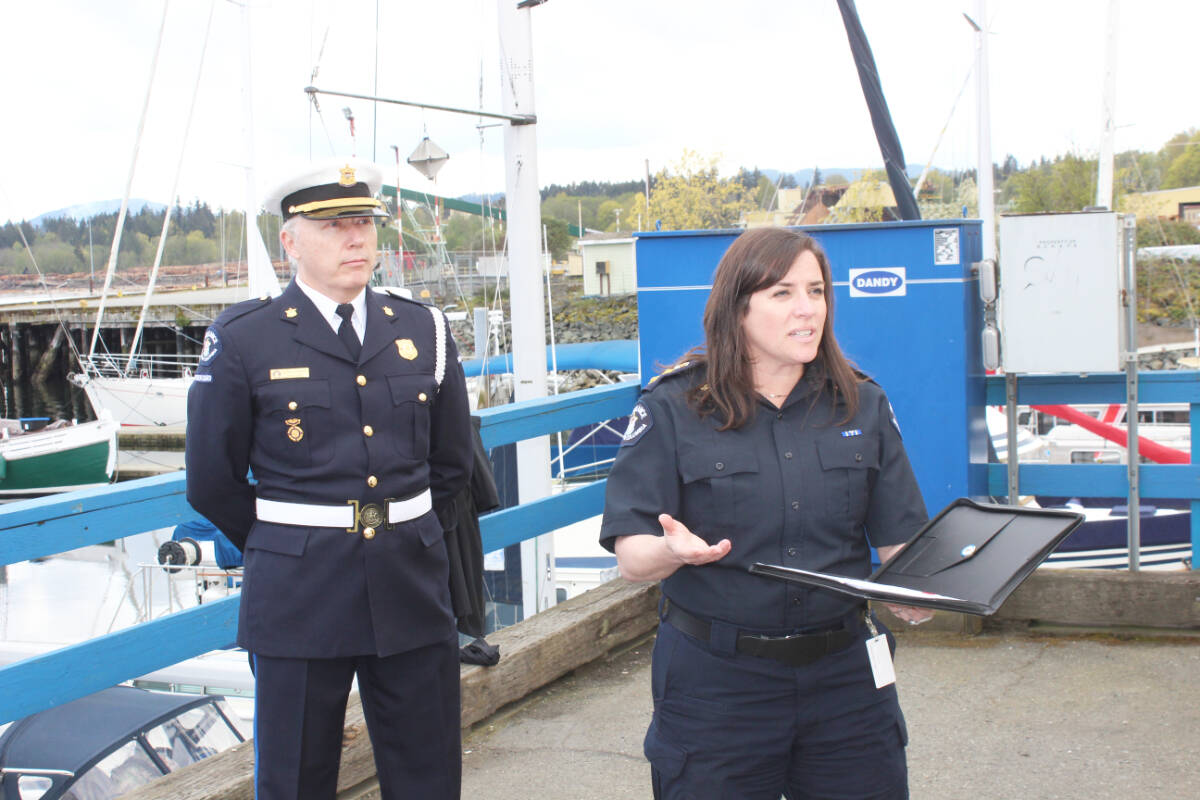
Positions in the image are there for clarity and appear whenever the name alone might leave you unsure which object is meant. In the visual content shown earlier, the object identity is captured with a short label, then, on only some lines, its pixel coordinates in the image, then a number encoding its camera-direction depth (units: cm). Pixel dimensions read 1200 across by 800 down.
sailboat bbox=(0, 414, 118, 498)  2811
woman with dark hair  219
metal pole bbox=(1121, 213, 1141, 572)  454
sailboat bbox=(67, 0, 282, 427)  3516
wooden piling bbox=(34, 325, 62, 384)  6950
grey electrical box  461
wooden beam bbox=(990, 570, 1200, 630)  469
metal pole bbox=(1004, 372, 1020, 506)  488
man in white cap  256
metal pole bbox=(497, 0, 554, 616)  646
